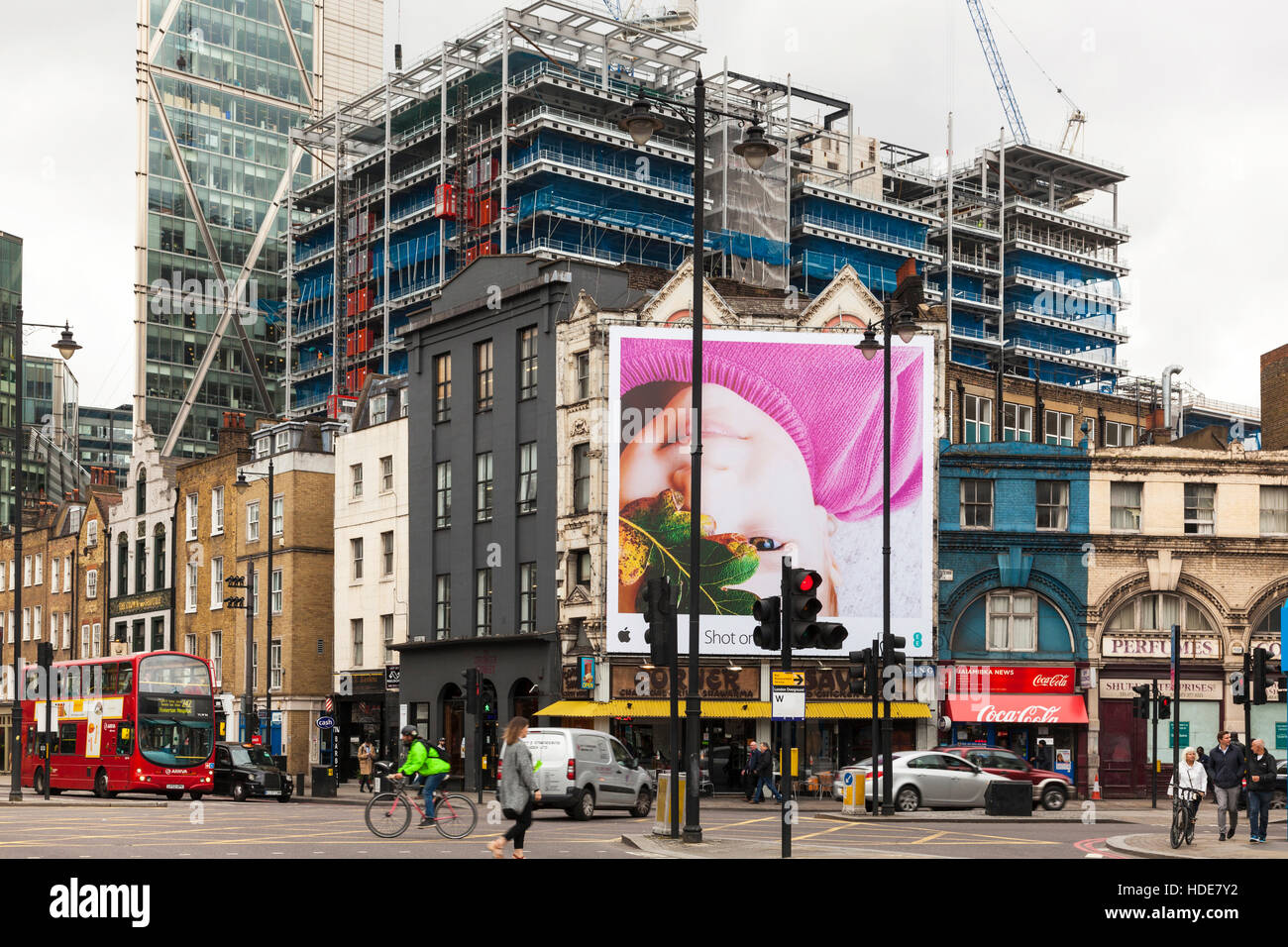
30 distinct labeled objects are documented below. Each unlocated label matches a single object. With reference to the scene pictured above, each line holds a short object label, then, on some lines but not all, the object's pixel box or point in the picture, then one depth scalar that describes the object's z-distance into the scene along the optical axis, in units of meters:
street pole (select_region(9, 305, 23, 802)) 39.66
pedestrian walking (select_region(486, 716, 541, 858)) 19.58
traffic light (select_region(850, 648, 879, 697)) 34.81
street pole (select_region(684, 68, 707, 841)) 23.77
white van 34.38
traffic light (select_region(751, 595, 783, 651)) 20.77
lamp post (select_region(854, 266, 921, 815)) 35.16
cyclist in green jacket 24.88
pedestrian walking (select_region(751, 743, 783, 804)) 42.94
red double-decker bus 44.19
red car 41.44
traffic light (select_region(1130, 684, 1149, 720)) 43.58
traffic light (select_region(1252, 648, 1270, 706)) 30.44
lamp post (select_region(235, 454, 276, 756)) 57.47
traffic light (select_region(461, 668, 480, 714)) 41.44
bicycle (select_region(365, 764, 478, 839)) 25.17
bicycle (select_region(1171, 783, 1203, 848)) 25.15
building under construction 101.56
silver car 38.47
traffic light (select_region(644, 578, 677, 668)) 24.14
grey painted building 53.25
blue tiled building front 51.66
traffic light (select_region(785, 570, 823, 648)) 20.23
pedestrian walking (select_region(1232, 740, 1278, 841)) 26.64
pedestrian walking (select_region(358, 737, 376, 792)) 50.38
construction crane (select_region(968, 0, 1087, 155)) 158.75
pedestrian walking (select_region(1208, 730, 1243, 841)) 26.75
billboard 50.72
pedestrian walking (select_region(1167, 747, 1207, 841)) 25.55
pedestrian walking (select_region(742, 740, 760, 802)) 45.94
